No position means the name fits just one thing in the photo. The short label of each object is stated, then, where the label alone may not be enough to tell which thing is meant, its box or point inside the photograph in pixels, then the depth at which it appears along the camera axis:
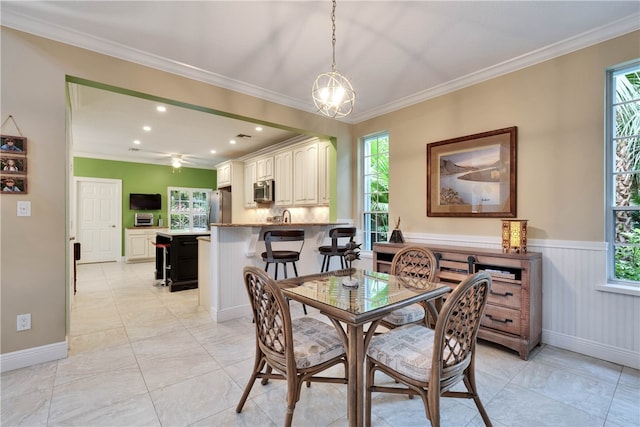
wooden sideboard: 2.48
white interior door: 7.16
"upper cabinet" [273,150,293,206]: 5.58
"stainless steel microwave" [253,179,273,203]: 6.09
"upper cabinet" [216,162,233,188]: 7.36
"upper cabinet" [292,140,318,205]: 4.97
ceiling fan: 6.52
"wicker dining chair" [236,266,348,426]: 1.48
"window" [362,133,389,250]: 4.29
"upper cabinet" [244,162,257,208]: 6.83
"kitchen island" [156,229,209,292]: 4.62
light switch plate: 2.32
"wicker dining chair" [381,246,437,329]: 2.05
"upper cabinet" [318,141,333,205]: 4.62
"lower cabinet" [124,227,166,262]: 7.45
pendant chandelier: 2.04
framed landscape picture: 2.97
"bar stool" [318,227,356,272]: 3.53
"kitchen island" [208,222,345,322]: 3.35
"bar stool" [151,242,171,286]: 4.89
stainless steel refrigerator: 7.26
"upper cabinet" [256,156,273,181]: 6.16
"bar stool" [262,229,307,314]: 3.10
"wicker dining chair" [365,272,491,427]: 1.36
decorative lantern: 2.65
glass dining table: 1.41
